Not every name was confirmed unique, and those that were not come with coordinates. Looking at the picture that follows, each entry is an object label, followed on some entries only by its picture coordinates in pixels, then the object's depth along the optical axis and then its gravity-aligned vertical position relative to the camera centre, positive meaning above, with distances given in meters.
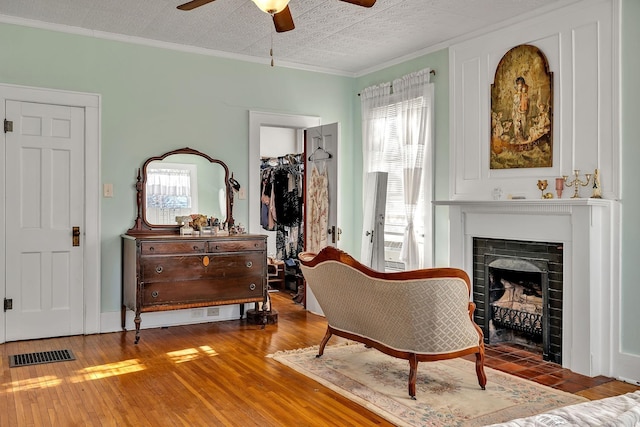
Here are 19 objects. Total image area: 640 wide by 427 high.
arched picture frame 4.40 +0.85
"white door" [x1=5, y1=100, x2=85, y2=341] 4.76 -0.04
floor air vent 4.16 -1.11
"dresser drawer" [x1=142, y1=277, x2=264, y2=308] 4.82 -0.70
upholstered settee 3.25 -0.59
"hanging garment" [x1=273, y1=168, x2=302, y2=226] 7.49 +0.22
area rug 3.12 -1.11
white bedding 1.41 -0.53
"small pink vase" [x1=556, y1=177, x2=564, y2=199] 4.22 +0.22
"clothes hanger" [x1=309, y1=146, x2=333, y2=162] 5.93 +0.65
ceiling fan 2.79 +1.16
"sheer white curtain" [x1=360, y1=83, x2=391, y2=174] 6.02 +1.00
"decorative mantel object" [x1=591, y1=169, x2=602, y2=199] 3.97 +0.20
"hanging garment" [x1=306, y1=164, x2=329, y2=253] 5.99 +0.04
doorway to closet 5.88 +0.64
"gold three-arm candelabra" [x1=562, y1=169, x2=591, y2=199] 4.08 +0.24
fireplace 3.92 -0.38
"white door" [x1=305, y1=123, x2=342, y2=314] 5.84 +0.58
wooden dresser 4.78 -0.51
